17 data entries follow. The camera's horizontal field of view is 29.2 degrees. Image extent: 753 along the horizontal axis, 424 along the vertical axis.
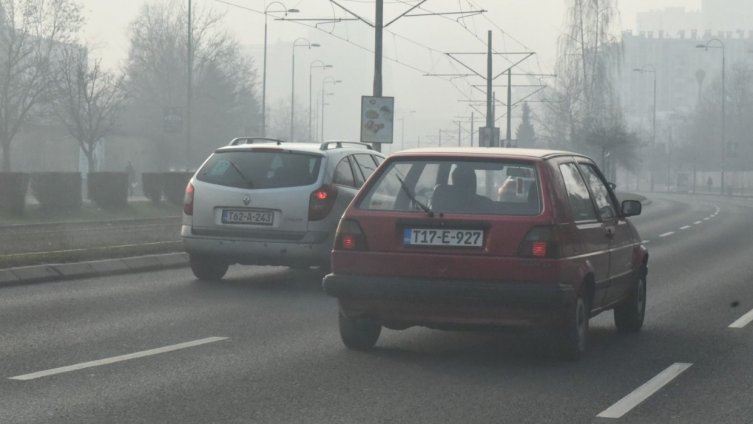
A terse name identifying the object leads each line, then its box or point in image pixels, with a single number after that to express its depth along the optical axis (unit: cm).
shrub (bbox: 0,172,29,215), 3250
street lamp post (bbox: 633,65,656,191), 12762
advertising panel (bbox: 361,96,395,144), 2984
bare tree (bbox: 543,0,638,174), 8212
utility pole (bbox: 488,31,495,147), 4875
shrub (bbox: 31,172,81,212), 3403
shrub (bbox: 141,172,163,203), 3975
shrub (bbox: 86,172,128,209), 3681
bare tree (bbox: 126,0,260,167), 8706
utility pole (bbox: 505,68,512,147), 5751
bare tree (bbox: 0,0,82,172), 5344
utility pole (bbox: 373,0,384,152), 2955
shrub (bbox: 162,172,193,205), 3984
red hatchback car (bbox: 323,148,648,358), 913
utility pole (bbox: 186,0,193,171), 5228
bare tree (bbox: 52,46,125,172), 5134
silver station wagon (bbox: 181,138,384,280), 1455
